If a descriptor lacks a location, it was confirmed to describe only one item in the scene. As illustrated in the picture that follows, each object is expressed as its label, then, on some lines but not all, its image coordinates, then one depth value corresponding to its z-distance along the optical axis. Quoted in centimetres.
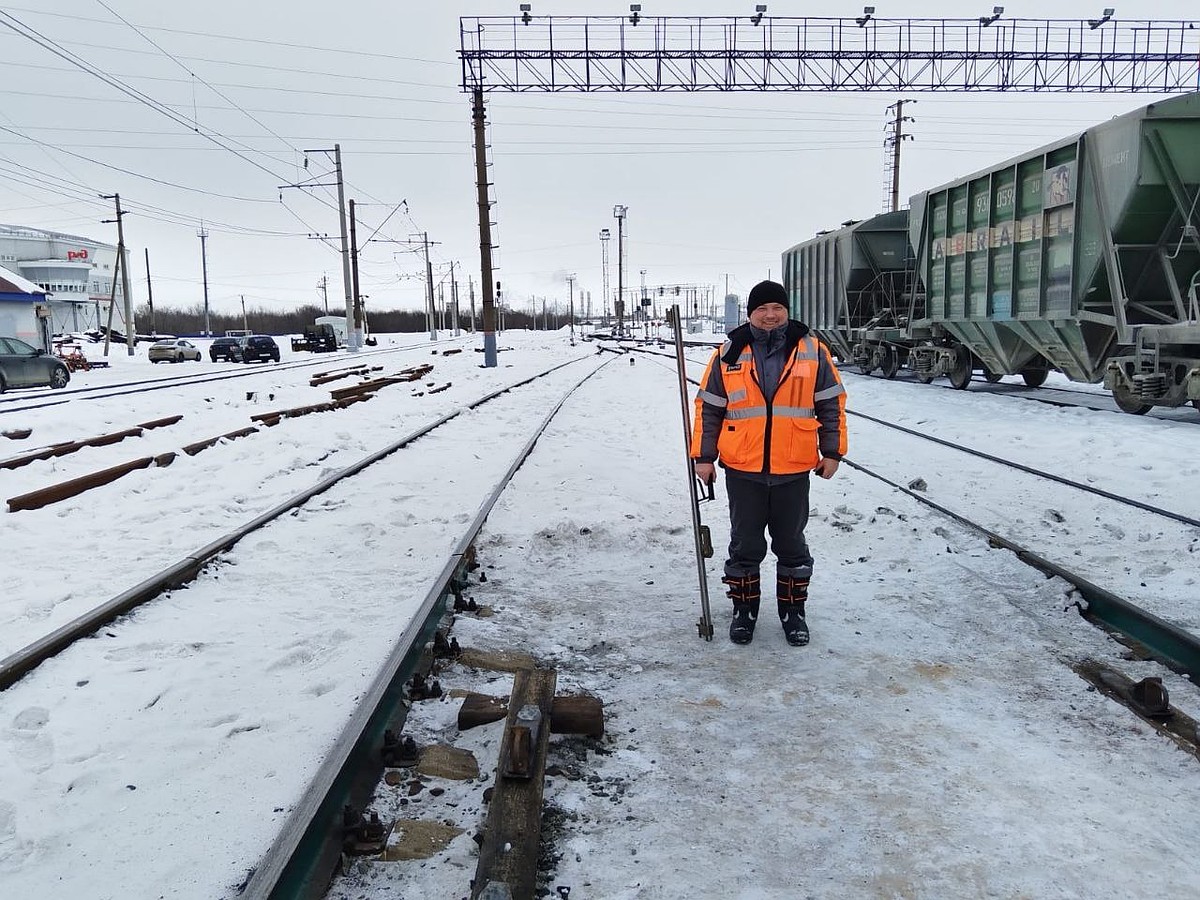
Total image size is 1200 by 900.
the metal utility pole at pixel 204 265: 8411
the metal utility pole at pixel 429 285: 7394
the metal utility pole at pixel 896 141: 3662
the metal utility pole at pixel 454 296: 9066
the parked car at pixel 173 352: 4175
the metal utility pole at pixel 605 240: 8087
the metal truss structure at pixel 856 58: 2270
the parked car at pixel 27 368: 2134
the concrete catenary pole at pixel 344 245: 4097
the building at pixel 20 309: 3816
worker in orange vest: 418
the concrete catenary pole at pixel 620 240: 6609
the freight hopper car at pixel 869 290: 1947
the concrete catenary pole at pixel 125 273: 4600
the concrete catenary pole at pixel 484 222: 2564
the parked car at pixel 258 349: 4100
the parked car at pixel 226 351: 4303
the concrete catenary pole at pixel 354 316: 4356
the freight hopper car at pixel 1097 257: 1012
